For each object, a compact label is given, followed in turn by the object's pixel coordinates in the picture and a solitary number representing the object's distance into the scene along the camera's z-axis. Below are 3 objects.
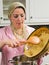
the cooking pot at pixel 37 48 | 1.13
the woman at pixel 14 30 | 1.58
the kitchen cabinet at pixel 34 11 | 2.67
